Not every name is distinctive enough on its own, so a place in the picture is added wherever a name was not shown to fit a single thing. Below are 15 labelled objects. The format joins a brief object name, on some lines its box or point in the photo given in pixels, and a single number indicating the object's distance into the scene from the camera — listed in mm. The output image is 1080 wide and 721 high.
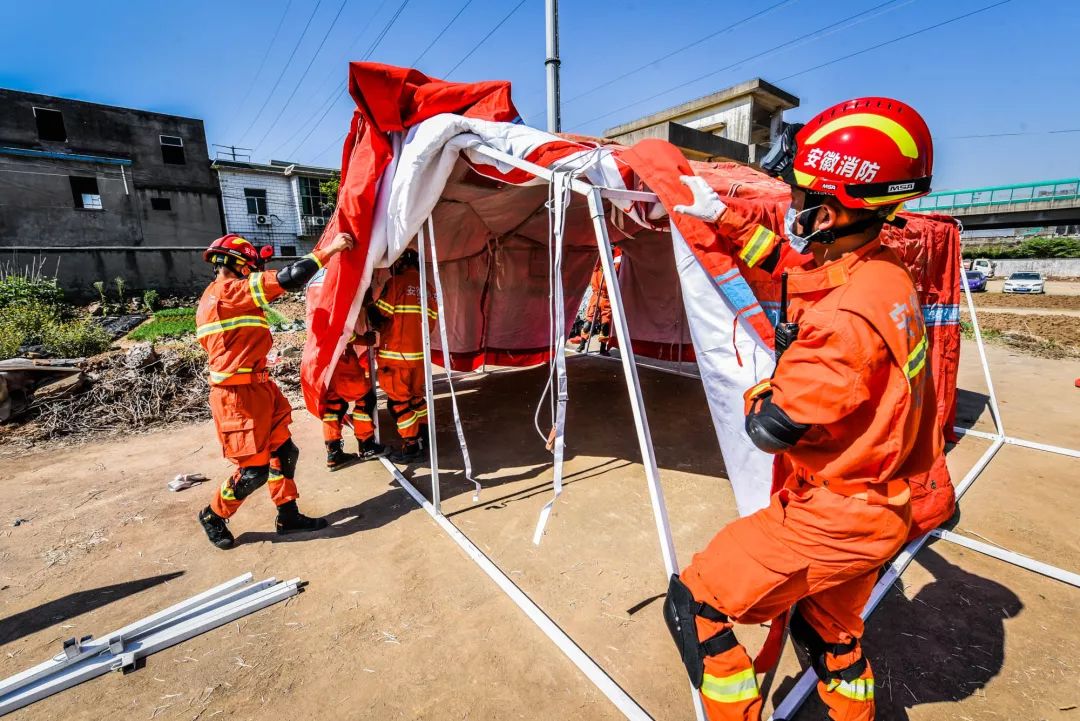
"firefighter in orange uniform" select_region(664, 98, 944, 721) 1333
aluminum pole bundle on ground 2102
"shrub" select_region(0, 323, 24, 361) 6961
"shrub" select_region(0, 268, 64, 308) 11945
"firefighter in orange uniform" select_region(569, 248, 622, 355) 8621
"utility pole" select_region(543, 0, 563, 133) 6426
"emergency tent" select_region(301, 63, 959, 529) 2072
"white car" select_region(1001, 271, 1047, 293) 20781
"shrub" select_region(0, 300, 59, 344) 8223
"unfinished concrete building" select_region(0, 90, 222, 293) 16422
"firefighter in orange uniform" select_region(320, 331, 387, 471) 4277
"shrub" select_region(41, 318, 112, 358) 8359
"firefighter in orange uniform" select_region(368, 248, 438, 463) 4250
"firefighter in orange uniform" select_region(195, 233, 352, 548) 2924
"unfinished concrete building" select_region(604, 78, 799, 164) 14281
